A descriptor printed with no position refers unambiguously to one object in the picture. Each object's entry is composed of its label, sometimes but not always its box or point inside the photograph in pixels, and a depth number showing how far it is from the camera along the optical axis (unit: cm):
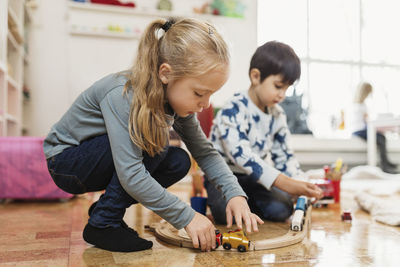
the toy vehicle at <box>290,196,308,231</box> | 98
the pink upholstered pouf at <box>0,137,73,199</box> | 150
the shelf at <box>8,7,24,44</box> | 197
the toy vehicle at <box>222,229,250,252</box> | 81
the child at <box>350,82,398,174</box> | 328
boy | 114
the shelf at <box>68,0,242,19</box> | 278
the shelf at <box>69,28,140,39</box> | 278
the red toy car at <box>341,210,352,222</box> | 117
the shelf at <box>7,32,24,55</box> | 202
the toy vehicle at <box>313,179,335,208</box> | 148
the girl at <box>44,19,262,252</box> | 75
